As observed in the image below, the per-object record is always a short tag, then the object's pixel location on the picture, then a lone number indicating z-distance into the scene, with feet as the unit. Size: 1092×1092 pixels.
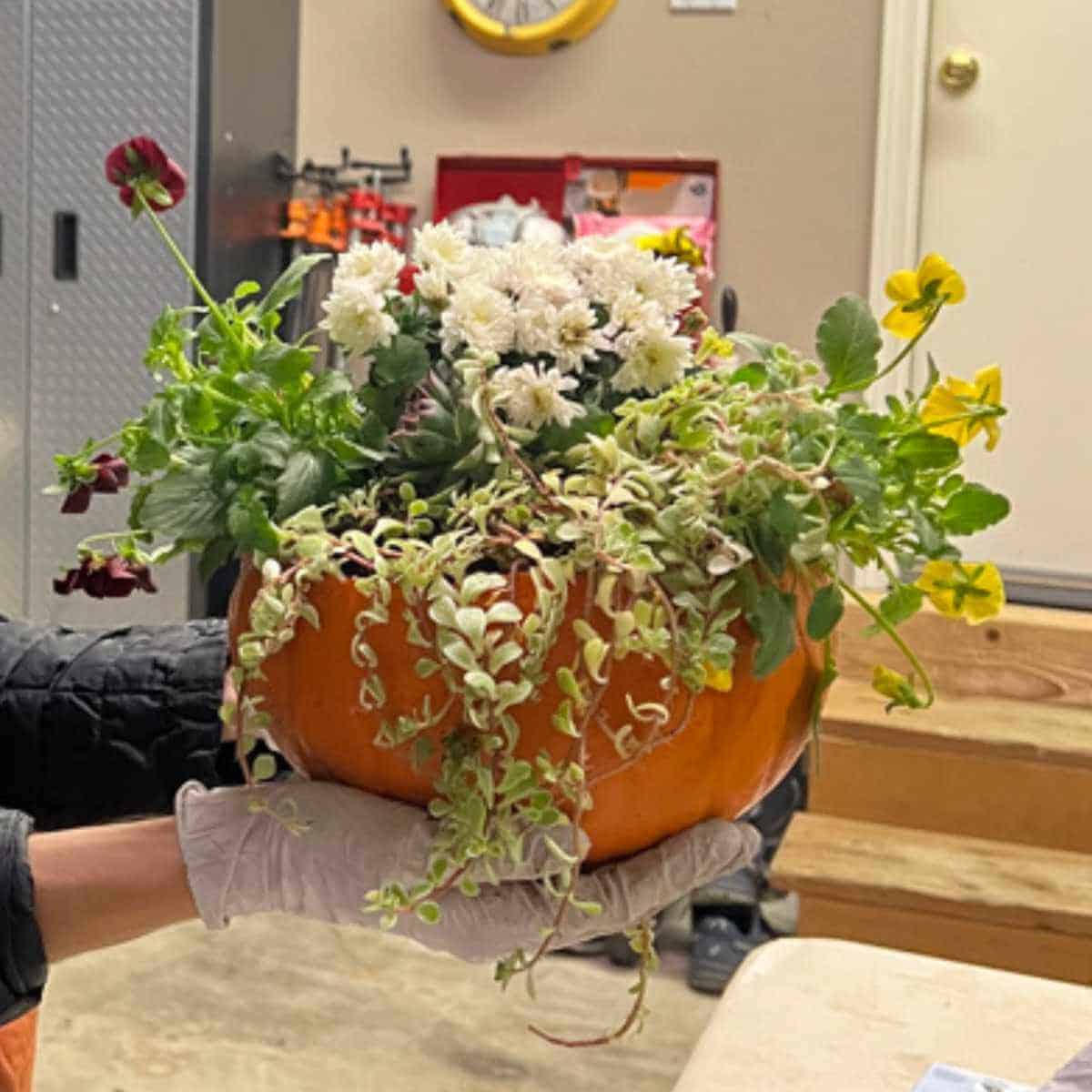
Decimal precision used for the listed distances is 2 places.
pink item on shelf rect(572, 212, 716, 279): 10.15
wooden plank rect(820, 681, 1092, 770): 7.91
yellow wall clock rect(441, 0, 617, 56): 10.24
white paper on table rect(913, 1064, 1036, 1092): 3.46
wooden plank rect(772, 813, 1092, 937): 7.22
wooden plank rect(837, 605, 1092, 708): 8.64
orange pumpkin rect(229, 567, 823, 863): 2.44
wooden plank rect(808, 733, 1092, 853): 7.98
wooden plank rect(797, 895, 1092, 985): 7.23
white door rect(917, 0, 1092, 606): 9.68
